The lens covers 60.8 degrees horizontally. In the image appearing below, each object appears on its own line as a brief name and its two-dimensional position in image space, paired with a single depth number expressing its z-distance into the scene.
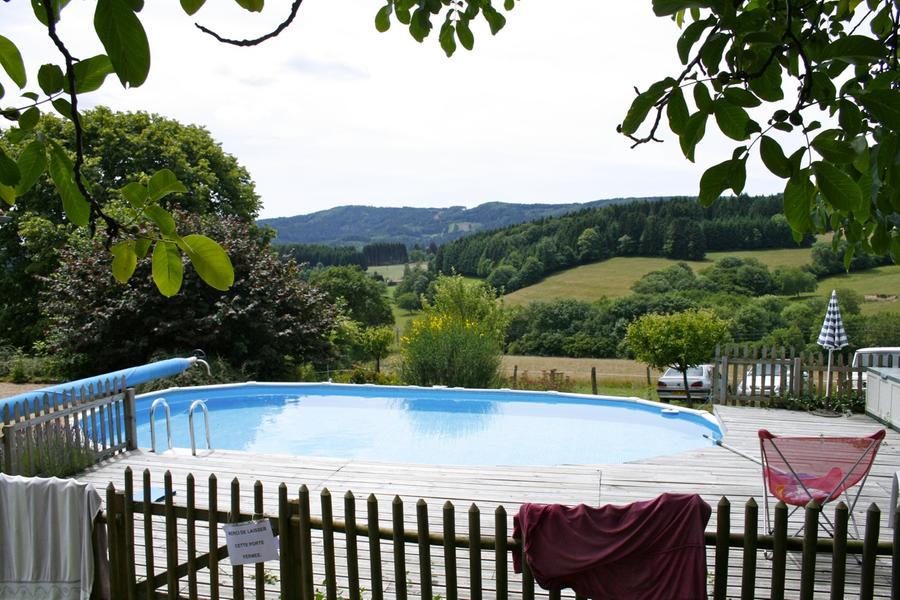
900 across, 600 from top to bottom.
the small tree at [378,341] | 20.13
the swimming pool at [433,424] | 10.80
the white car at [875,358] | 9.98
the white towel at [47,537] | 4.07
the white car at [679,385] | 17.47
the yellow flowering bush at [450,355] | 13.82
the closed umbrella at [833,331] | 11.05
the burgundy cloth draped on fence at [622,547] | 3.49
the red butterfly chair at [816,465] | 5.00
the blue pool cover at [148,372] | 8.48
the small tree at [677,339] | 14.46
